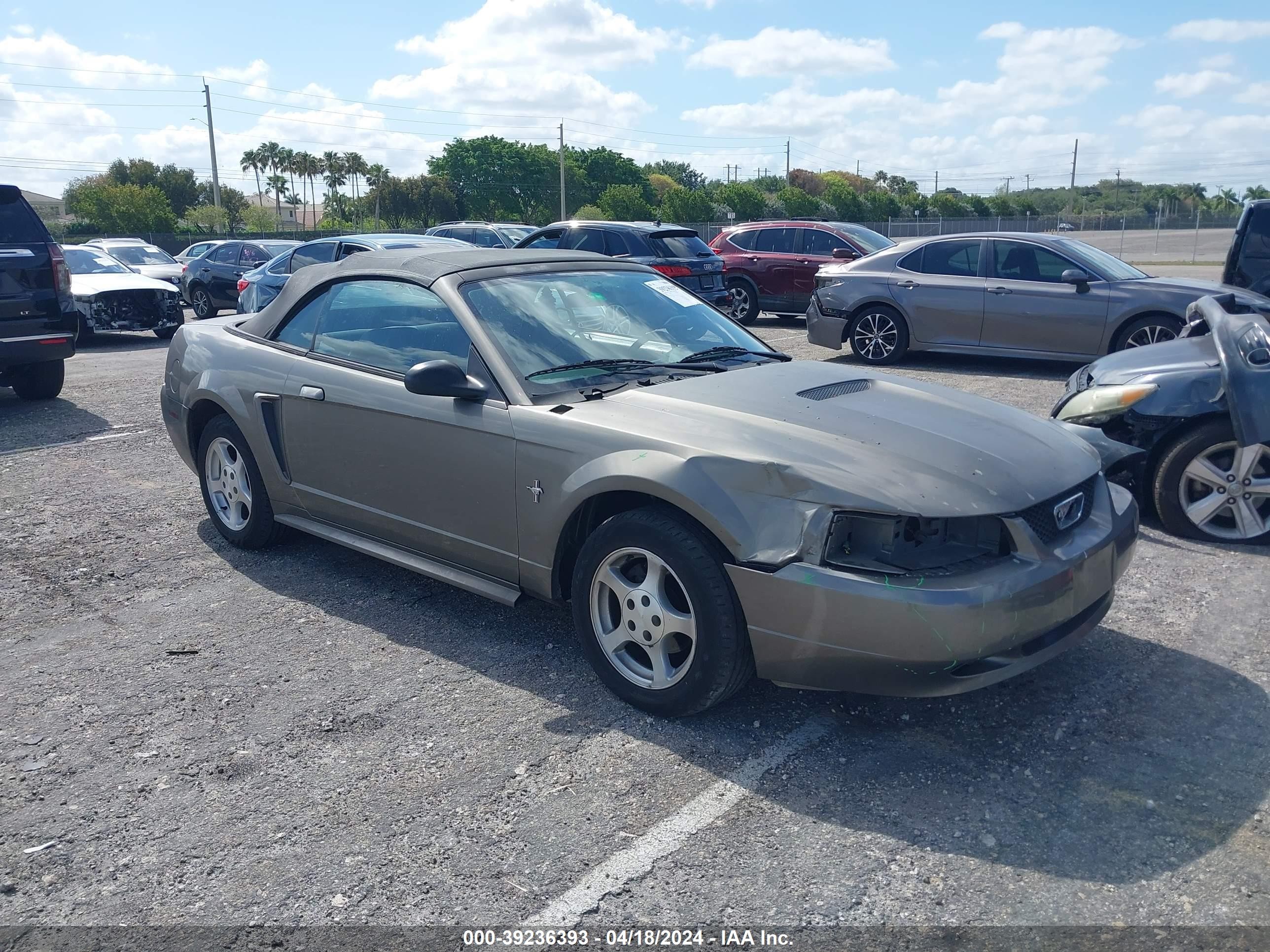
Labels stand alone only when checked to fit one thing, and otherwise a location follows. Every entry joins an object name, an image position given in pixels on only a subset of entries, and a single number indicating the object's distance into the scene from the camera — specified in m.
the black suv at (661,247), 14.59
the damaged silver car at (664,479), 3.17
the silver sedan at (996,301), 10.06
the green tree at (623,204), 68.56
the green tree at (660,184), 119.07
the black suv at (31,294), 8.86
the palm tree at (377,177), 96.50
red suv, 15.75
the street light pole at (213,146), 61.81
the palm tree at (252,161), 116.75
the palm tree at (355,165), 113.12
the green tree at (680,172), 137.50
